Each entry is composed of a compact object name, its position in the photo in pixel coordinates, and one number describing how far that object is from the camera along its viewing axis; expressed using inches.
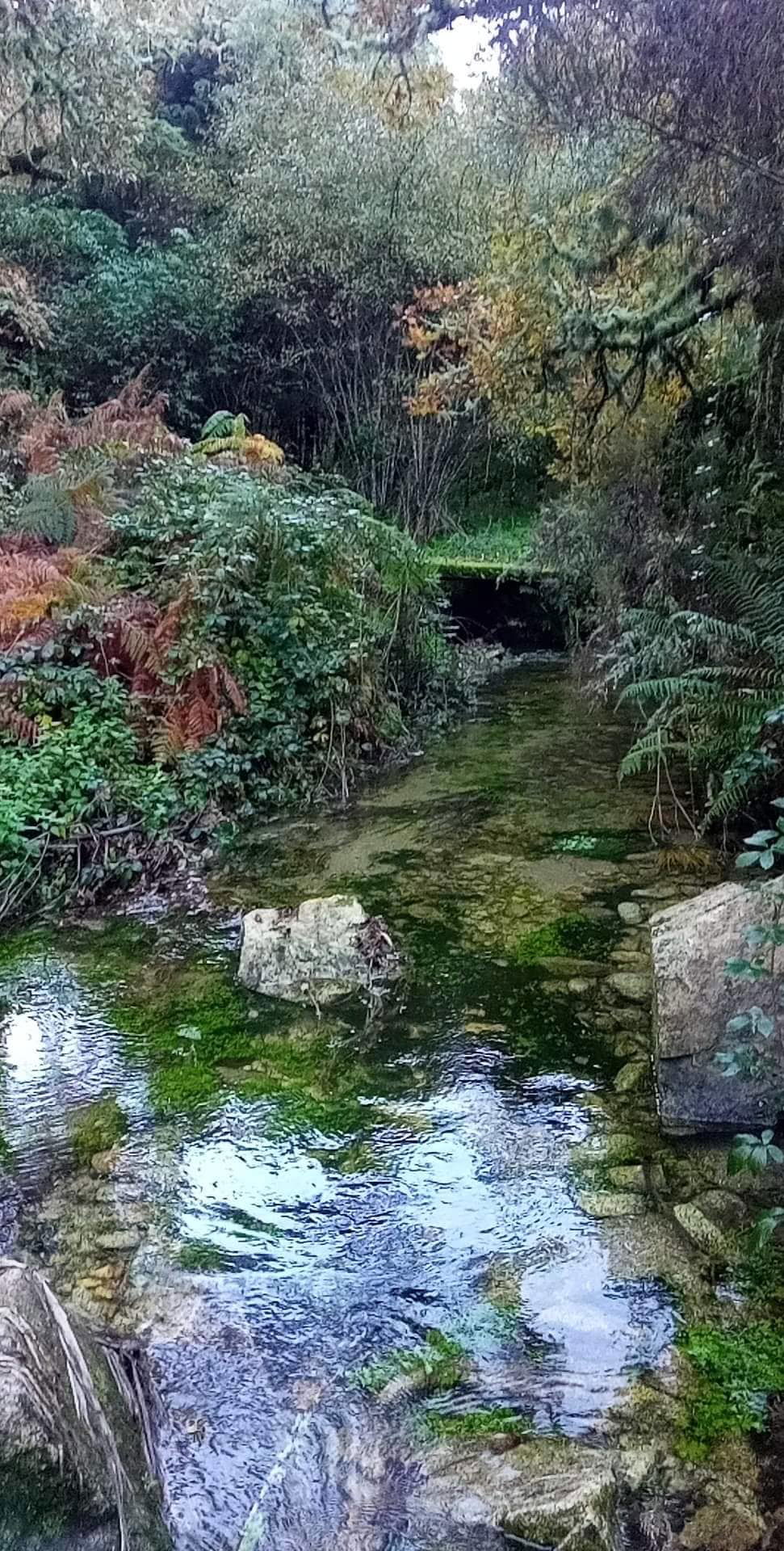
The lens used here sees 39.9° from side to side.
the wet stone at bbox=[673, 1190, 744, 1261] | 110.9
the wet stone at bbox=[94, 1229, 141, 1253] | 115.9
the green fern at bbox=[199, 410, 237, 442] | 398.0
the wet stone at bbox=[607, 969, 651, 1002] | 165.3
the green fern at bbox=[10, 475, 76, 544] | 288.4
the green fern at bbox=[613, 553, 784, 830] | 197.8
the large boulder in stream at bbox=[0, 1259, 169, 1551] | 69.2
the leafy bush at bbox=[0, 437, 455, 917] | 221.6
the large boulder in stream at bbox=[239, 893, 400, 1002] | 170.6
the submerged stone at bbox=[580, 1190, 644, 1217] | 117.7
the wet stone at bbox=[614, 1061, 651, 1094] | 141.6
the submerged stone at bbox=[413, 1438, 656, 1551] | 79.5
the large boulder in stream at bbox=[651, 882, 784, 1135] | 127.6
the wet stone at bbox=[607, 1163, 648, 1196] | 121.6
